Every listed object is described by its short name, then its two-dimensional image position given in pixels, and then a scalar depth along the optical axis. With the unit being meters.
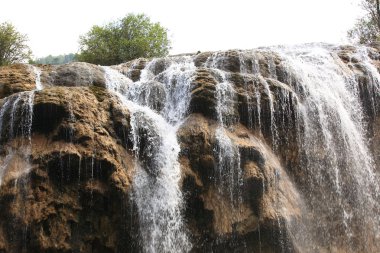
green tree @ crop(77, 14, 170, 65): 35.12
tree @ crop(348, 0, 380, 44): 30.52
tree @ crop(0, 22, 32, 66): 31.58
